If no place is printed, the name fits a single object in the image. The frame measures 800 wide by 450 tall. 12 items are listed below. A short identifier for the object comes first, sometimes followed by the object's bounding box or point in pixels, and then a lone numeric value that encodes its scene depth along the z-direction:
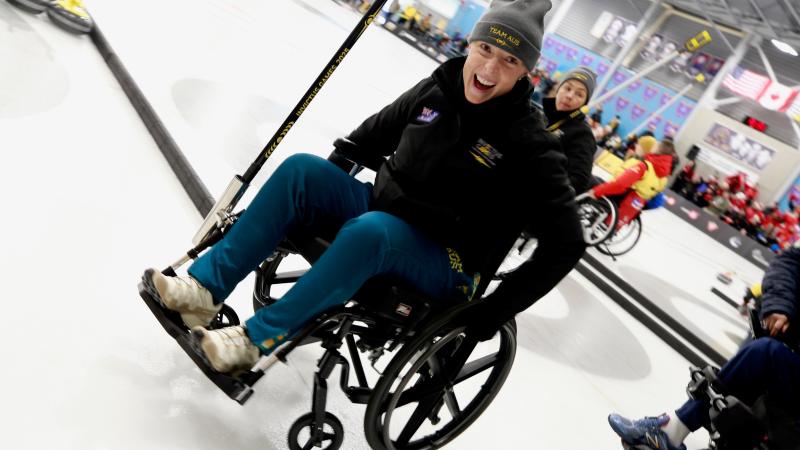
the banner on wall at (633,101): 14.85
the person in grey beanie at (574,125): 3.07
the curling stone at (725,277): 6.94
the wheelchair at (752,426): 1.74
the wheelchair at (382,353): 1.39
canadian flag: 12.62
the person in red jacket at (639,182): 4.94
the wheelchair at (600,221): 5.03
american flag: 13.31
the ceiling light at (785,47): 11.81
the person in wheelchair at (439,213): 1.36
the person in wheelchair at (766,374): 1.90
